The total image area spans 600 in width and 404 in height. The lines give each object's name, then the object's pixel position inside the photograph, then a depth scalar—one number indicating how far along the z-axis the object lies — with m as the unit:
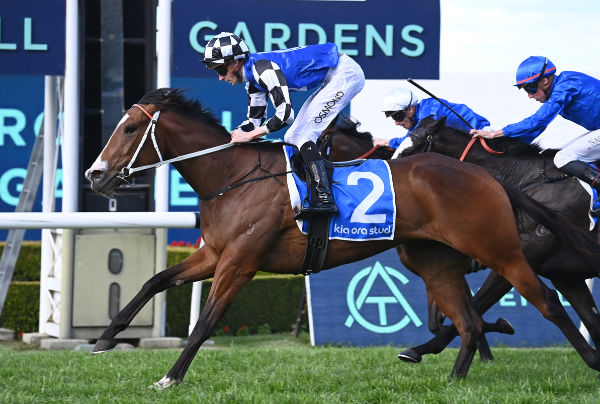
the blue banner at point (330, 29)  14.77
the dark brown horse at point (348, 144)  13.09
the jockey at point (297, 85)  9.43
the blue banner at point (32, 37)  14.28
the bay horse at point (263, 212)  9.41
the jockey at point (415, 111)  12.72
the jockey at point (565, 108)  10.84
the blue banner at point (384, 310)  14.37
